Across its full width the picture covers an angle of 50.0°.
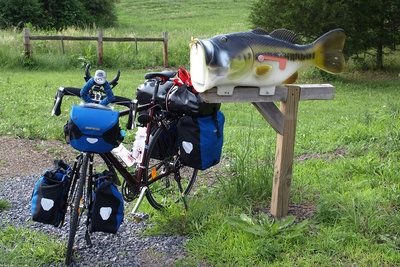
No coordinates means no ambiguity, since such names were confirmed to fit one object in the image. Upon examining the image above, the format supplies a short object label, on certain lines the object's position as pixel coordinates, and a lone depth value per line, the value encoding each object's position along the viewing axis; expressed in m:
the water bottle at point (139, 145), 3.96
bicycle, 3.24
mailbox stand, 3.54
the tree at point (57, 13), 25.81
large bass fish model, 3.12
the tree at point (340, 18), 12.58
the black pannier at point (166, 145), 4.10
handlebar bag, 3.04
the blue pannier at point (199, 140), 3.71
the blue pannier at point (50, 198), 3.22
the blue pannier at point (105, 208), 3.25
